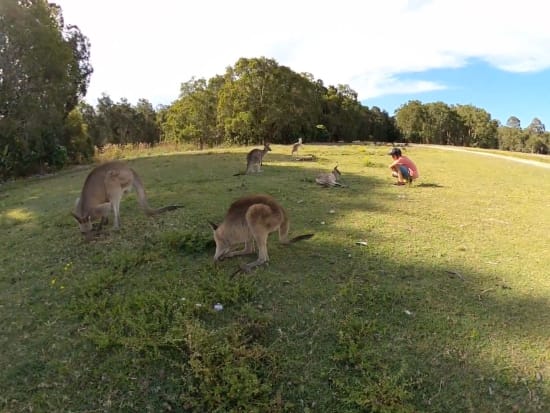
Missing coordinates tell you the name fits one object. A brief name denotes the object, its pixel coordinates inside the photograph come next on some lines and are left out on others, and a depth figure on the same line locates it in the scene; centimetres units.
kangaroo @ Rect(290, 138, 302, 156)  1572
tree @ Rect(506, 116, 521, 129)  7138
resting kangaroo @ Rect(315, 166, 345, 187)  846
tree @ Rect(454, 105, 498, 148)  5591
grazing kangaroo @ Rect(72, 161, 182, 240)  525
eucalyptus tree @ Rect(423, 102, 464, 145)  5453
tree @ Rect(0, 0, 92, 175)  1402
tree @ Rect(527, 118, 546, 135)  6831
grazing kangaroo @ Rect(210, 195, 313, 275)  421
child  909
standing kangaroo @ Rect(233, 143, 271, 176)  1028
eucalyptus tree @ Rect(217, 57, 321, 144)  3017
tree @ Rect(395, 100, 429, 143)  5456
